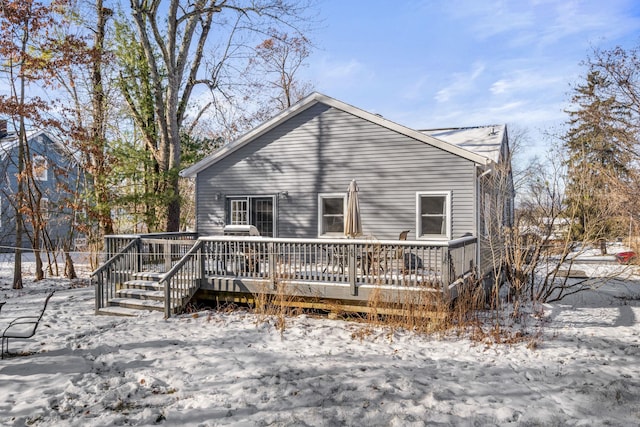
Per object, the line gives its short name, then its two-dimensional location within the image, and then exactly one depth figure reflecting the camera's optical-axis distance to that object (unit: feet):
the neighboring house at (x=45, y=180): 43.93
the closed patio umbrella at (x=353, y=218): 30.35
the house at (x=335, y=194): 26.73
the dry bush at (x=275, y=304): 25.05
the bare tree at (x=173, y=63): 48.55
